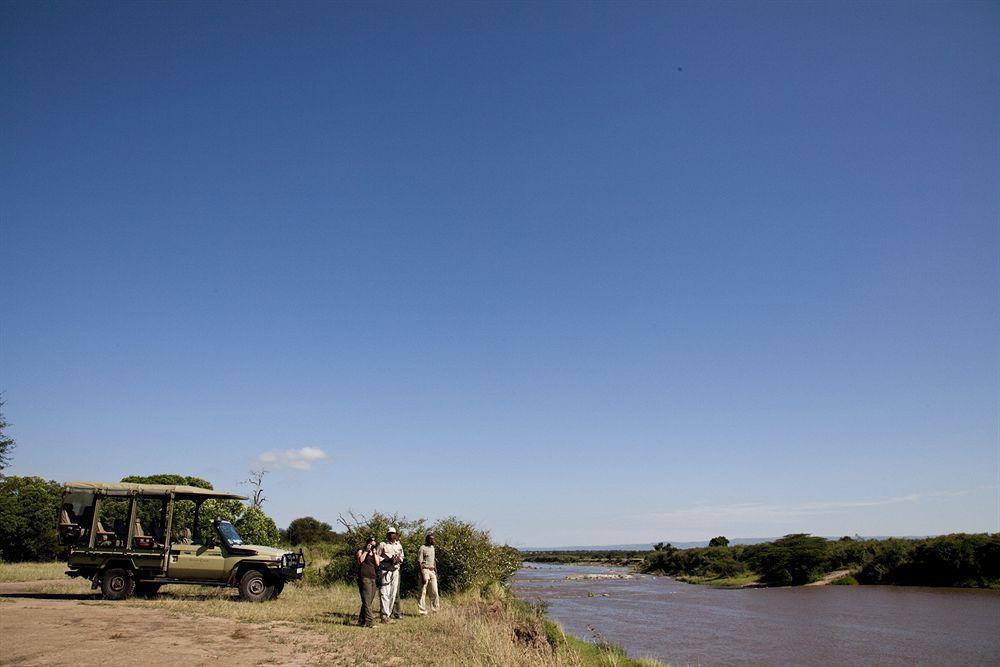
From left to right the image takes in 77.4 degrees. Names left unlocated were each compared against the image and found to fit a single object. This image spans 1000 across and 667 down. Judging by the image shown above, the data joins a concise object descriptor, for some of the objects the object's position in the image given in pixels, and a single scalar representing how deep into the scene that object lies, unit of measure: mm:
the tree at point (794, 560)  44094
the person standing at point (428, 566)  16359
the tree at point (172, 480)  47681
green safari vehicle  16375
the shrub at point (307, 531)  51031
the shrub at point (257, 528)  36719
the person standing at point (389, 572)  14891
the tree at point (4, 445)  39250
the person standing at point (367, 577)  13898
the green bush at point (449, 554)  21297
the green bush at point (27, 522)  35250
